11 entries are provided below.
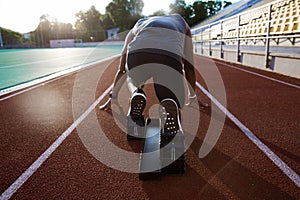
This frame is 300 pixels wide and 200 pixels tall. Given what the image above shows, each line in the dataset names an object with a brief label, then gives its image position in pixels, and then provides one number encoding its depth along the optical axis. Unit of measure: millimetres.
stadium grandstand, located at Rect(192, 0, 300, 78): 6918
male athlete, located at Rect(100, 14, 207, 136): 1982
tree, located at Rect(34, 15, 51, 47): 64188
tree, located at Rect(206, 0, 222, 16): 56375
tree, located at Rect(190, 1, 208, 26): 54219
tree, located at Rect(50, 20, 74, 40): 65625
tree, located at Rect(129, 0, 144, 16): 64356
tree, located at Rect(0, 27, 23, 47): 57250
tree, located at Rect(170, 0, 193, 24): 52138
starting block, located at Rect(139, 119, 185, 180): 1917
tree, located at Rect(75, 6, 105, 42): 63969
